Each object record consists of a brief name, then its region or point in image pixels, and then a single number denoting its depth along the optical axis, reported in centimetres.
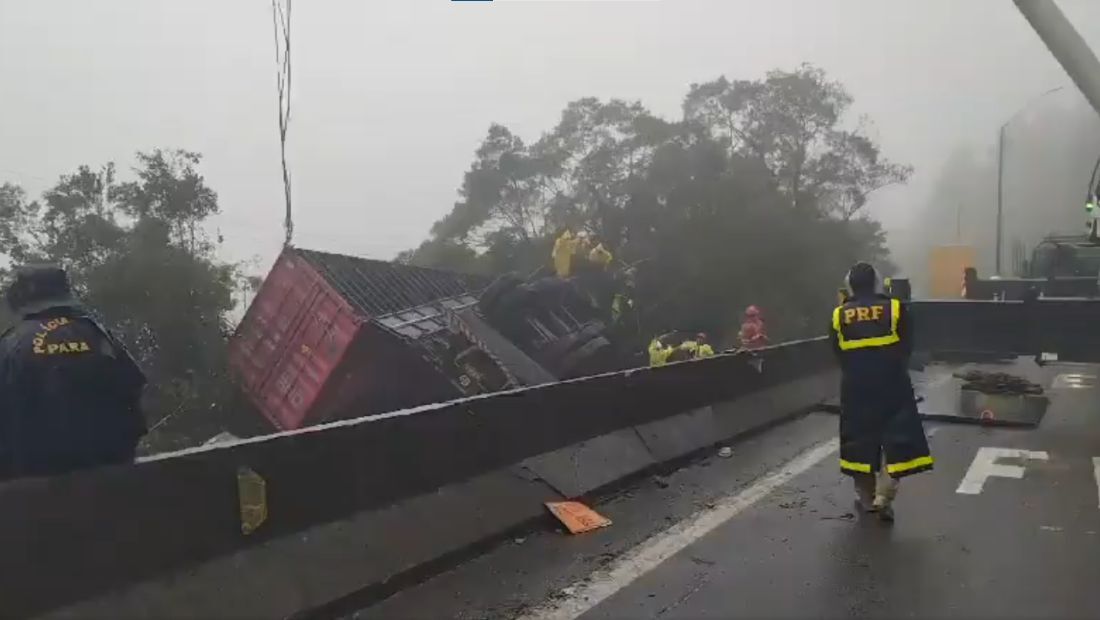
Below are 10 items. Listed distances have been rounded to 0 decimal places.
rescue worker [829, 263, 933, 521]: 705
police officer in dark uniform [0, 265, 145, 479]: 409
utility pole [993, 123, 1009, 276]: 4734
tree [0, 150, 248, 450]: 1620
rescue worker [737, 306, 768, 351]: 1744
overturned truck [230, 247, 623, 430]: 1719
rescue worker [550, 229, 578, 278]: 2456
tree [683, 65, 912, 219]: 5162
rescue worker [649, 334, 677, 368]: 1994
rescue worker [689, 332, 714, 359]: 1817
